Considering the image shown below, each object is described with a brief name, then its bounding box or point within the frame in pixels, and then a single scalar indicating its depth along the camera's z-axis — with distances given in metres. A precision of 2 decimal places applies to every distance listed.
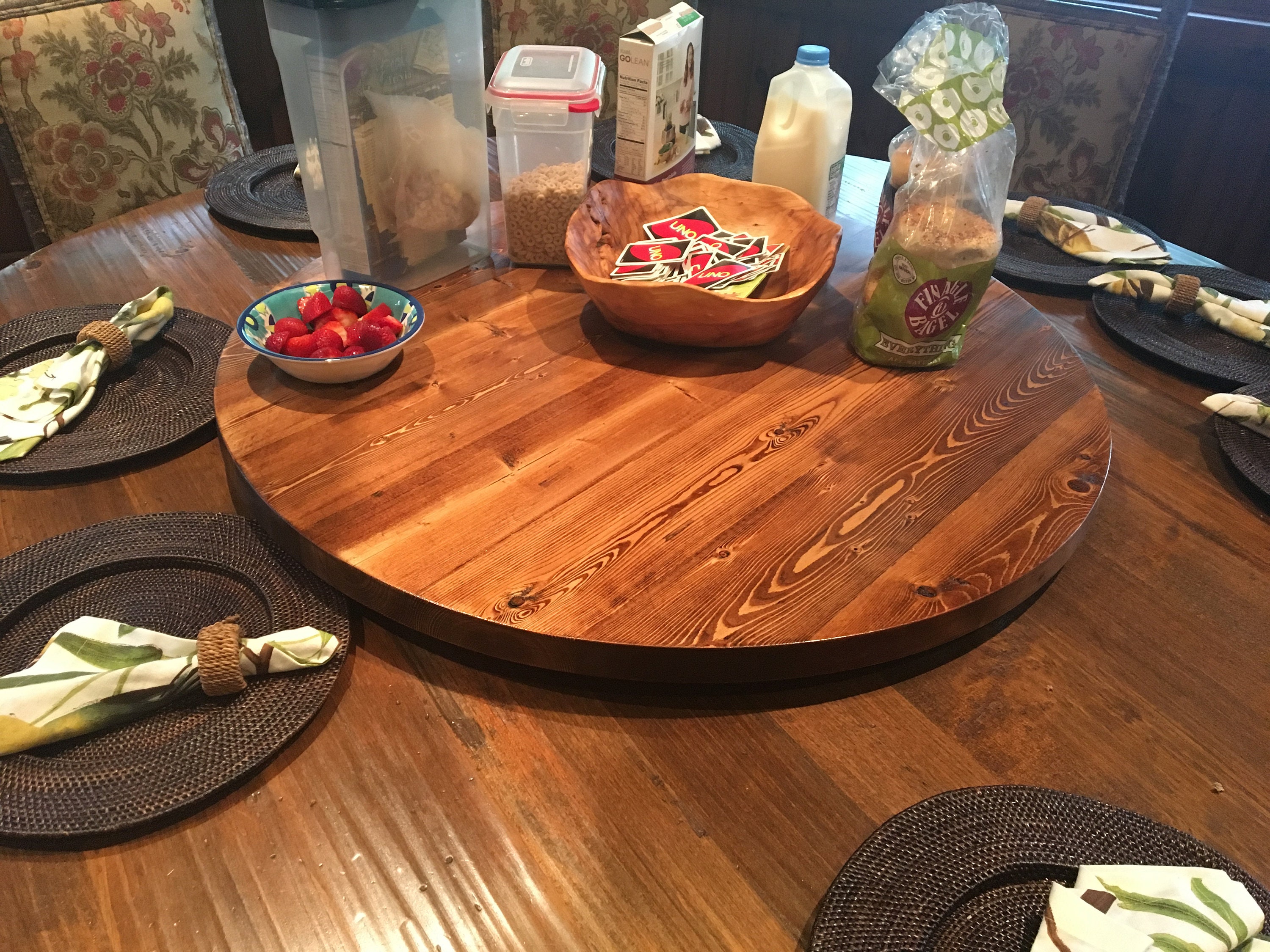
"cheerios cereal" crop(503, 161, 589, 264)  1.18
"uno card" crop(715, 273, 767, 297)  1.05
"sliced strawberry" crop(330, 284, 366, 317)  1.03
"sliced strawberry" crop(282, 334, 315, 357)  0.95
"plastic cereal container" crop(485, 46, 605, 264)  1.12
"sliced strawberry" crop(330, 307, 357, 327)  1.00
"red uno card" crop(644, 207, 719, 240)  1.19
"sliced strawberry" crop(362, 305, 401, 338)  1.00
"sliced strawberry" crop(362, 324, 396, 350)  0.98
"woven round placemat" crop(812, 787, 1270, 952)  0.55
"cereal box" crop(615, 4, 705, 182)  1.17
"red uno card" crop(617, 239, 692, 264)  1.13
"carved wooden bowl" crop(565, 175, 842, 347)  1.00
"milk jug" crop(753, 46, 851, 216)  1.22
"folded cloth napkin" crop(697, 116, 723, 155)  1.67
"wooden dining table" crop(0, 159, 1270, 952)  0.57
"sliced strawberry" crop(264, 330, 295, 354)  0.96
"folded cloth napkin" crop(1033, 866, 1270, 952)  0.53
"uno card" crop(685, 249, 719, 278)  1.11
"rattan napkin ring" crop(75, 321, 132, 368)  1.03
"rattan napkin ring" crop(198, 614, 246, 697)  0.67
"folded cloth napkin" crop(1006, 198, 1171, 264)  1.36
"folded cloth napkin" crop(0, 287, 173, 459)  0.93
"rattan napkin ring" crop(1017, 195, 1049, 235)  1.44
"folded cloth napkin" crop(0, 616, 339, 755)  0.63
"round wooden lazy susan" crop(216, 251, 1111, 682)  0.72
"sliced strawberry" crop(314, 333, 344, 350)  0.95
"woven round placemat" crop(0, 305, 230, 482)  0.93
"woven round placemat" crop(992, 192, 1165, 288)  1.33
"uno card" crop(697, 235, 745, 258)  1.14
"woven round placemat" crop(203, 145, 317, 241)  1.39
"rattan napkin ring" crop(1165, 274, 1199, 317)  1.20
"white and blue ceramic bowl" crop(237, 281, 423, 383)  0.94
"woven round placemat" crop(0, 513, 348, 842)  0.61
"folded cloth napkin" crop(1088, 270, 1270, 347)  1.17
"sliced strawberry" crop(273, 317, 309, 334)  0.98
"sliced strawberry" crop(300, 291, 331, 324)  1.00
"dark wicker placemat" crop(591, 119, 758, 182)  1.59
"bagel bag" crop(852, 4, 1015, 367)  0.88
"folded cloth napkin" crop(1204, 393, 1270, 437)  0.99
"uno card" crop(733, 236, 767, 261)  1.13
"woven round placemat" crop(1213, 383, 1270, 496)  0.95
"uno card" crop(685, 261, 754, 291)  1.07
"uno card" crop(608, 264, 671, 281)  1.10
